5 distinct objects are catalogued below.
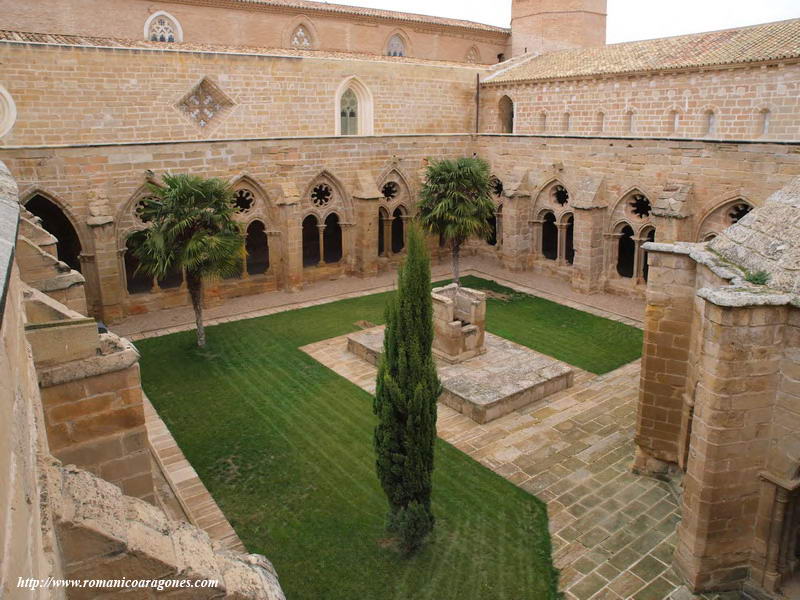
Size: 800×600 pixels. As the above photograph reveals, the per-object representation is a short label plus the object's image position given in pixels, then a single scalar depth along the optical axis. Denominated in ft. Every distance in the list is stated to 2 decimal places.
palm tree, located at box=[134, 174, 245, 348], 40.73
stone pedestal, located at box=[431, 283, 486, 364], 40.88
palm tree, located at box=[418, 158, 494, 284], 53.62
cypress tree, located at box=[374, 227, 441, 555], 22.38
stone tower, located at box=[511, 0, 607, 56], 99.45
